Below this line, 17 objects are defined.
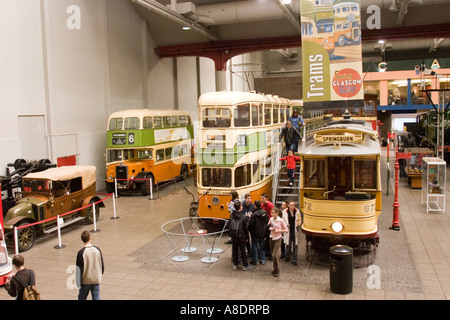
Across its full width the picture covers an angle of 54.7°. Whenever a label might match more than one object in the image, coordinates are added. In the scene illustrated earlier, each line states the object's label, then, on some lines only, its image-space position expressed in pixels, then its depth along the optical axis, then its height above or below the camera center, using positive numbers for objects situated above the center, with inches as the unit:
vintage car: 533.0 -93.8
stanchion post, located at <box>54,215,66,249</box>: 535.5 -135.1
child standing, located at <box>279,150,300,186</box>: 647.8 -63.0
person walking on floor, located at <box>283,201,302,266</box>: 439.2 -105.0
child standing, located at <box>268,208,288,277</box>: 414.9 -105.2
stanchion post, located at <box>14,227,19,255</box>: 477.3 -120.9
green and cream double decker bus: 849.5 -44.6
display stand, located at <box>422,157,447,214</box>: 673.0 -95.9
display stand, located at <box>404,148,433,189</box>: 858.1 -95.1
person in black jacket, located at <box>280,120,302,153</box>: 703.7 -21.4
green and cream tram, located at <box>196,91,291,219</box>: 579.8 -37.1
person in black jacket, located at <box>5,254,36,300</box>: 287.4 -98.7
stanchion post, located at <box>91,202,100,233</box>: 602.5 -120.4
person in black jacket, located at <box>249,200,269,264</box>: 432.8 -99.0
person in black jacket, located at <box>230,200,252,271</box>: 429.1 -112.0
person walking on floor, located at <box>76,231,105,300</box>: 311.3 -99.6
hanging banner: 514.9 +80.5
